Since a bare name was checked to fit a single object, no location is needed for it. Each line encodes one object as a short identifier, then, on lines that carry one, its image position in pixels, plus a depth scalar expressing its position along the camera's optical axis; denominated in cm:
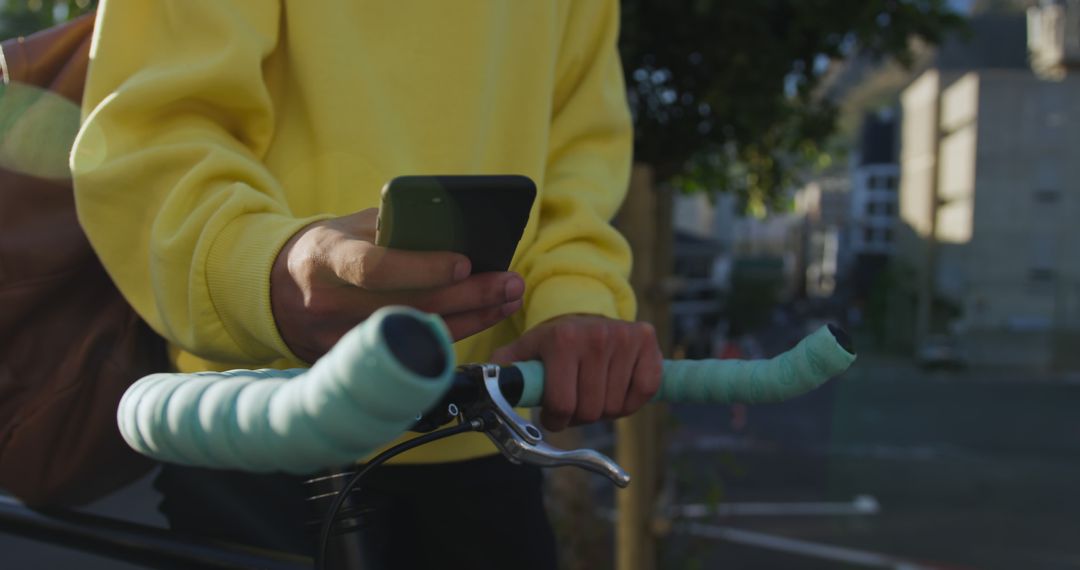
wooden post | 324
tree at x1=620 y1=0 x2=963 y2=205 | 266
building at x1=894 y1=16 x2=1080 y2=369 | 2562
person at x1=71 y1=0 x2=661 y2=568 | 73
